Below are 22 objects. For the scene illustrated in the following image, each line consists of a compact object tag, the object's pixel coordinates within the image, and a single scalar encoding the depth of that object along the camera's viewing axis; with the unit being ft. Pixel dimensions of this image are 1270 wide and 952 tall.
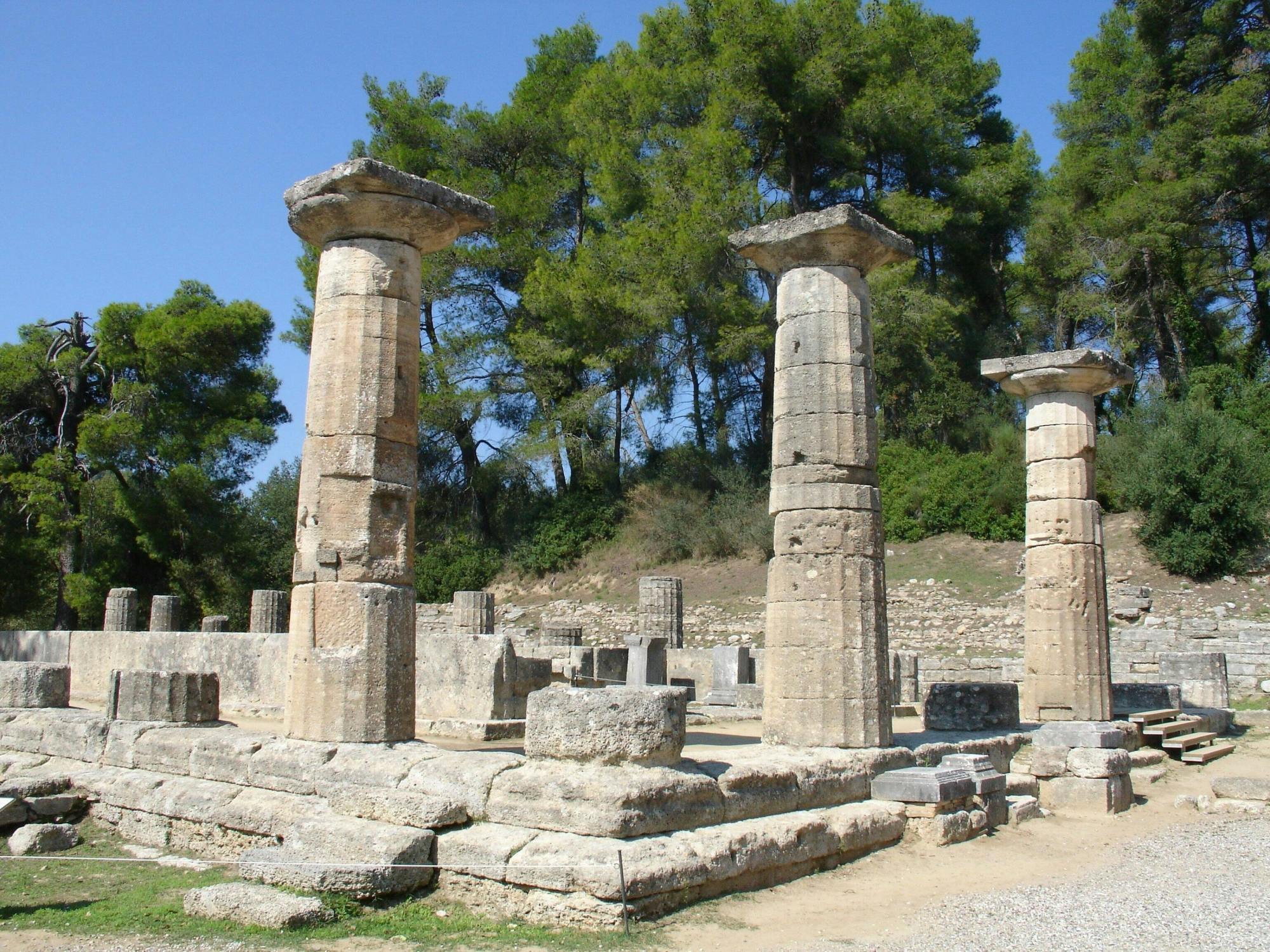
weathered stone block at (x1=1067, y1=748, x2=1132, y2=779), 29.35
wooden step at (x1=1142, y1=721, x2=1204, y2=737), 38.24
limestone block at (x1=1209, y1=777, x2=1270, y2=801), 29.73
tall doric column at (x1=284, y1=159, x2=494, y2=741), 23.72
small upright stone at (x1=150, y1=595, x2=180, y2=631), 70.08
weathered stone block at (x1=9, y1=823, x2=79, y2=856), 23.18
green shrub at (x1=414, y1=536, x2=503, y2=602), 98.78
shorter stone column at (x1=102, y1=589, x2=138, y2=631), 71.36
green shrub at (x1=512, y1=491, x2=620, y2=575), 97.55
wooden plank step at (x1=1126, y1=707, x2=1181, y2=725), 38.81
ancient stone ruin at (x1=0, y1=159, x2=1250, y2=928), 18.56
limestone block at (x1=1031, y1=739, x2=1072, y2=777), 30.19
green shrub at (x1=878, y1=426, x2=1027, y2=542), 82.02
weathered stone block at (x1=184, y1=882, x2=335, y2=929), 16.78
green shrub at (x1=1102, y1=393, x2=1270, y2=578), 69.31
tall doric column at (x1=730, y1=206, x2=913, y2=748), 25.23
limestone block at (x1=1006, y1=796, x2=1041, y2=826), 26.84
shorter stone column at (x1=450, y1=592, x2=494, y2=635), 66.23
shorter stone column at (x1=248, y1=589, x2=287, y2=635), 66.23
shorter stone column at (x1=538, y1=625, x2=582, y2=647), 64.18
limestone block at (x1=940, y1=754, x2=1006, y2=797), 25.49
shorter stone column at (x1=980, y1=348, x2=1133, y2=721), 36.91
